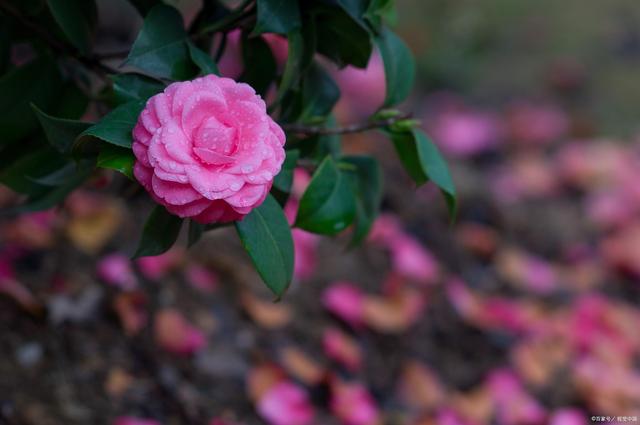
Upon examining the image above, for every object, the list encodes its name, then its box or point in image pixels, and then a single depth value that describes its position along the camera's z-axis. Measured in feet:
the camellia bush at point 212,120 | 4.60
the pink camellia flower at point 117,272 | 6.24
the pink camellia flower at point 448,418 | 6.36
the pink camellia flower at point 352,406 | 6.19
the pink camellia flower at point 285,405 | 6.05
